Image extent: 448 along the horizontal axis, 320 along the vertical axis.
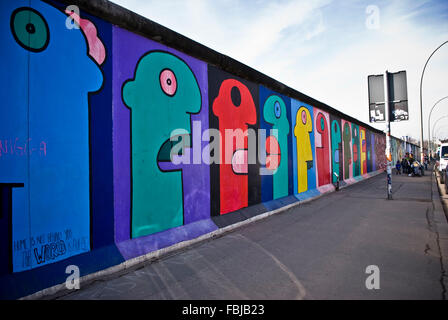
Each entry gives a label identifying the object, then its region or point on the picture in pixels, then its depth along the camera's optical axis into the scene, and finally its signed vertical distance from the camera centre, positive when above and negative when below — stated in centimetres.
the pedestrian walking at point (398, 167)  2208 -43
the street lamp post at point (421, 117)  1943 +332
